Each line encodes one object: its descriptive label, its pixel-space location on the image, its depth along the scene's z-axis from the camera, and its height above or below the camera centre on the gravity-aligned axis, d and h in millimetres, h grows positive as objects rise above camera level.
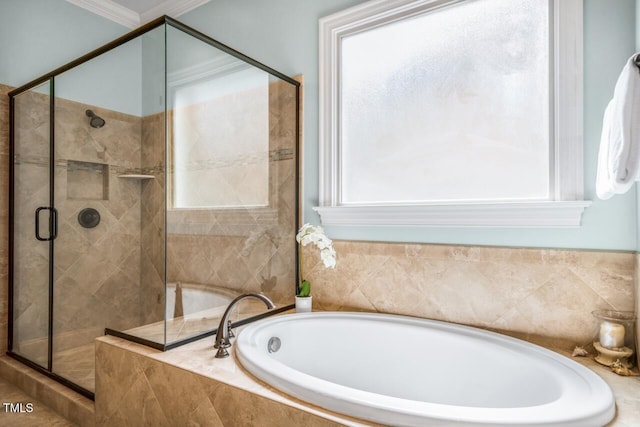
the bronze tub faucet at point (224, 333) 1434 -477
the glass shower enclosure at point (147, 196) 1608 +112
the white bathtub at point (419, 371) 943 -532
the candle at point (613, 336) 1351 -432
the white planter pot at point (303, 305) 2012 -474
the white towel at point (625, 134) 910 +208
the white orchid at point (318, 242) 1978 -133
